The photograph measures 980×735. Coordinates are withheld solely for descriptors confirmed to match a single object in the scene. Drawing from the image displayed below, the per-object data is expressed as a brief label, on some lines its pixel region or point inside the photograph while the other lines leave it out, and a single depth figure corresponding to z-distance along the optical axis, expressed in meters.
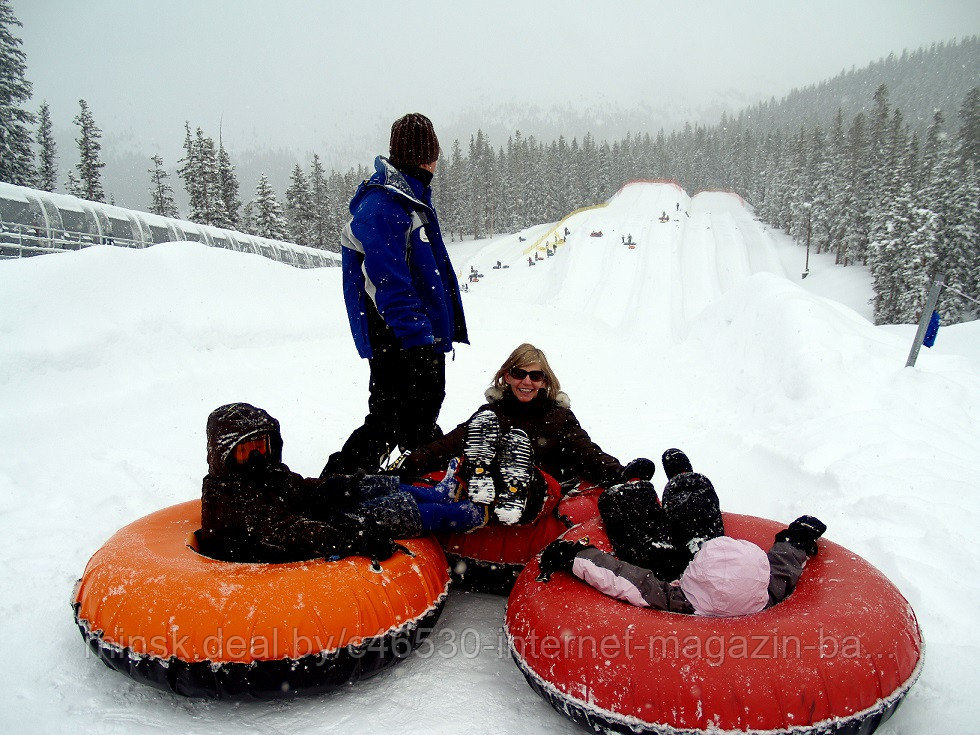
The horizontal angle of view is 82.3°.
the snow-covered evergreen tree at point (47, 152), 37.34
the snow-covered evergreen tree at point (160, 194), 38.47
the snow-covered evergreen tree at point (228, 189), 36.69
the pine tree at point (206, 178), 36.53
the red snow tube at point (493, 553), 2.82
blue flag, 5.48
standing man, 2.86
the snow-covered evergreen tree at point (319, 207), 48.62
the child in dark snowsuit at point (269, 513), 2.29
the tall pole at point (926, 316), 5.26
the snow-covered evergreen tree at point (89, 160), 34.88
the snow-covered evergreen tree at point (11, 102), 22.89
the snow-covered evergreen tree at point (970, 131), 36.44
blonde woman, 2.80
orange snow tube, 1.95
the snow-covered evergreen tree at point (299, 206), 44.41
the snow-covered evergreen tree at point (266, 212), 37.12
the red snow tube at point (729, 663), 1.72
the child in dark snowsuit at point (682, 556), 2.14
